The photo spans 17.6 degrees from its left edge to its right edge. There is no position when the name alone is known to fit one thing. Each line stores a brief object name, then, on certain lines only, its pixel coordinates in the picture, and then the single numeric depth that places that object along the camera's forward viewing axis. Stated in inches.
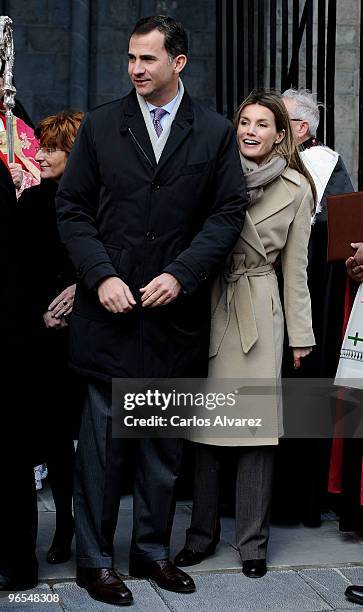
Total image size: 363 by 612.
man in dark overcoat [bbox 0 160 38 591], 153.9
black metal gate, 212.8
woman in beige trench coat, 173.9
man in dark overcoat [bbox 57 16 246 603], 160.6
